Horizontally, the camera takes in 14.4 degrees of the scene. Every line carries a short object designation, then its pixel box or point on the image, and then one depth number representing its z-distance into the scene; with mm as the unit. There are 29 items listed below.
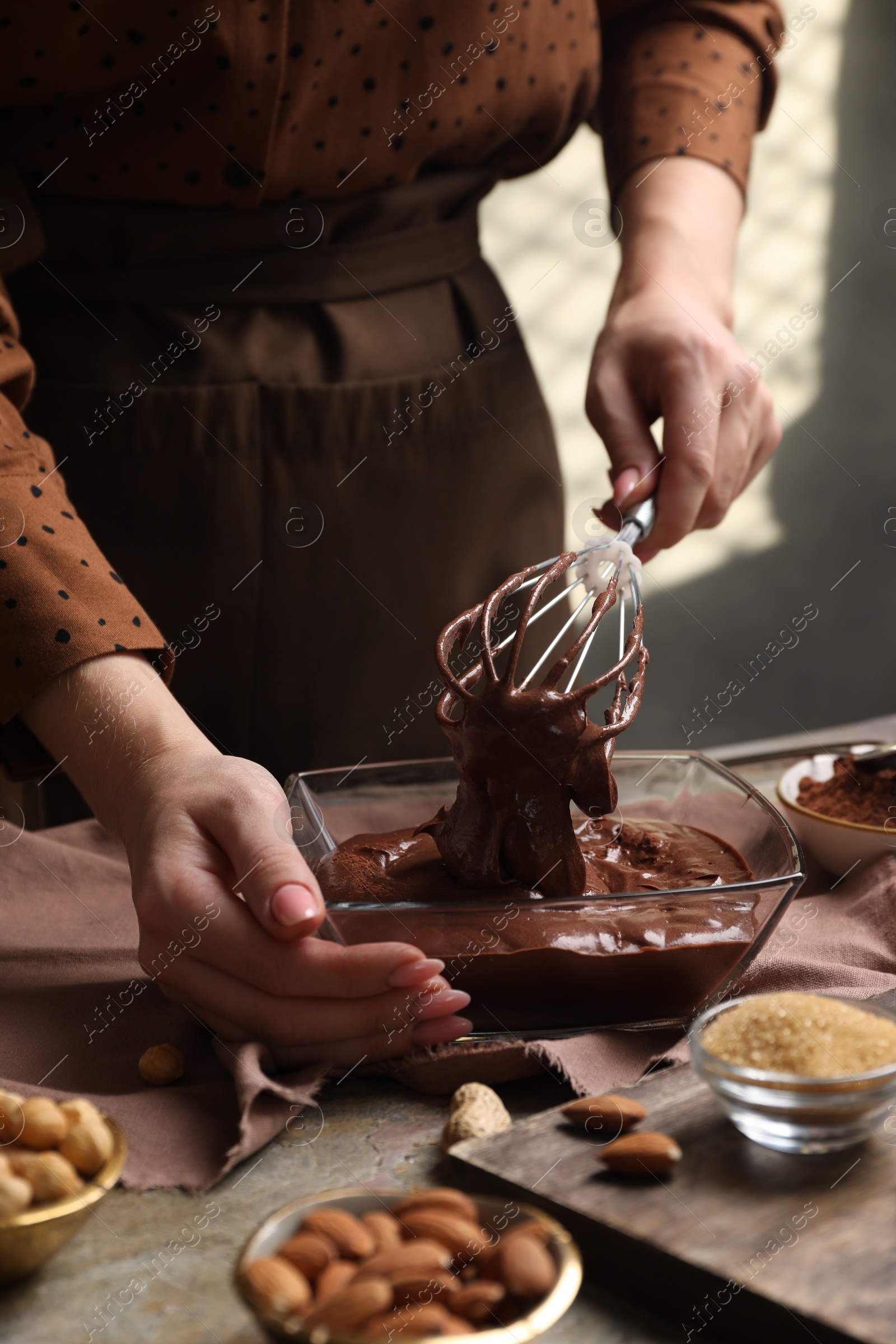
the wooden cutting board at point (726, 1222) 1059
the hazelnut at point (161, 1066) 1201
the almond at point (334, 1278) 1026
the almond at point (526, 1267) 1023
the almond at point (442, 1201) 1056
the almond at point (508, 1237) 1038
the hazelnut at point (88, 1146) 1085
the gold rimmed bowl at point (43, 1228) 1059
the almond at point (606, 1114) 1138
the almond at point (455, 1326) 1012
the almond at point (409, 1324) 1011
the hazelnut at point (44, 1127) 1089
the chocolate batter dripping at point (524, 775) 1251
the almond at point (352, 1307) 1013
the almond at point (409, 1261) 1031
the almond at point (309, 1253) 1034
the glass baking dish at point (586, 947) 1207
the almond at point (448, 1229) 1044
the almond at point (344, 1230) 1042
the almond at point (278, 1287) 1016
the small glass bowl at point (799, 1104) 1104
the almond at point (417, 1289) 1029
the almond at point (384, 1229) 1046
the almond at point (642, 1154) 1110
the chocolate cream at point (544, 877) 1209
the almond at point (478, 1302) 1023
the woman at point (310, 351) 1343
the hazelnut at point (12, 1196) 1058
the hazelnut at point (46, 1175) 1068
